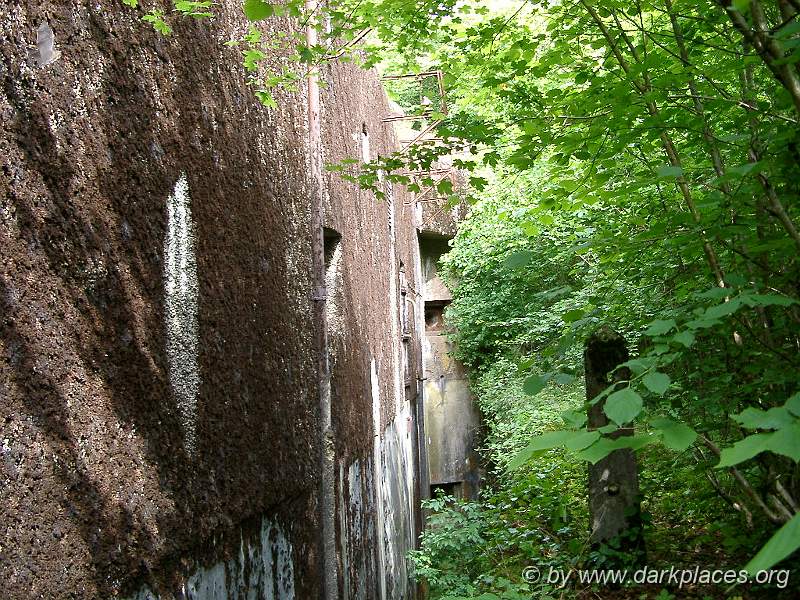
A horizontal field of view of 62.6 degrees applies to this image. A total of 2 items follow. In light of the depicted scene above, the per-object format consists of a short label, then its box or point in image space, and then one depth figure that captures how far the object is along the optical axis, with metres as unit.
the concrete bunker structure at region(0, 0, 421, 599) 1.38
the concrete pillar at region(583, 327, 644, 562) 4.80
